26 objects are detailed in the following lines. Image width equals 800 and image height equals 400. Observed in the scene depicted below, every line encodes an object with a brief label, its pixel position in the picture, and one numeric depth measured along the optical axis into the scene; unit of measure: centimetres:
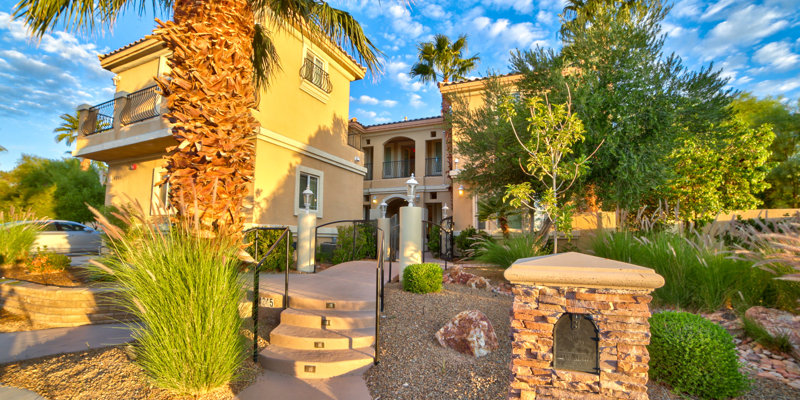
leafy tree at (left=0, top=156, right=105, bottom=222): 1966
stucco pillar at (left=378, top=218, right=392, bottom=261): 930
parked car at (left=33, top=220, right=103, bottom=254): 1132
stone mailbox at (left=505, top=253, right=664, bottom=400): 234
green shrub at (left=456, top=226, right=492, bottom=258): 1134
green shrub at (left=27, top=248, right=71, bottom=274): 689
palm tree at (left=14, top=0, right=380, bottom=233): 442
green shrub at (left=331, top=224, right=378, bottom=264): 939
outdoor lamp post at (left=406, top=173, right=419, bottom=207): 786
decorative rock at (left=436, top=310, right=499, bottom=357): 384
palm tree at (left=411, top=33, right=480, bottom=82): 1948
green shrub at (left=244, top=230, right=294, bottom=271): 830
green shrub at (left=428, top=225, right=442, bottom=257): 1335
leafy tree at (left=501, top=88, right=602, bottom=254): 571
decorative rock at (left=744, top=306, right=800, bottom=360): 358
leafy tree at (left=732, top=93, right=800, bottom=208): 1556
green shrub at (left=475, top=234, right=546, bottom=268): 705
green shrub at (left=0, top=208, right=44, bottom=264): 749
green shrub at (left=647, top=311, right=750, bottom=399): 293
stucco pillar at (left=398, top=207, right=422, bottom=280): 659
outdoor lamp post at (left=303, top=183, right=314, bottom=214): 1050
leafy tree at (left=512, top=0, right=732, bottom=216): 676
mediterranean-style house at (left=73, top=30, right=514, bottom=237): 1019
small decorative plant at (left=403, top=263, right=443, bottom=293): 568
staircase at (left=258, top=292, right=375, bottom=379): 357
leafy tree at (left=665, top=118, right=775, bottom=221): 1109
